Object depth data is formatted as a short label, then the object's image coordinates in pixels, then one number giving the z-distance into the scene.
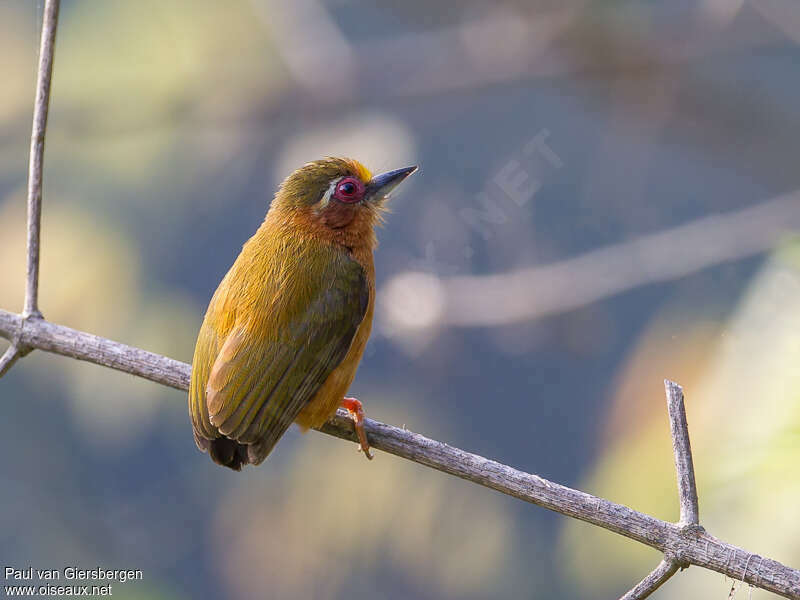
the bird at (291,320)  3.28
